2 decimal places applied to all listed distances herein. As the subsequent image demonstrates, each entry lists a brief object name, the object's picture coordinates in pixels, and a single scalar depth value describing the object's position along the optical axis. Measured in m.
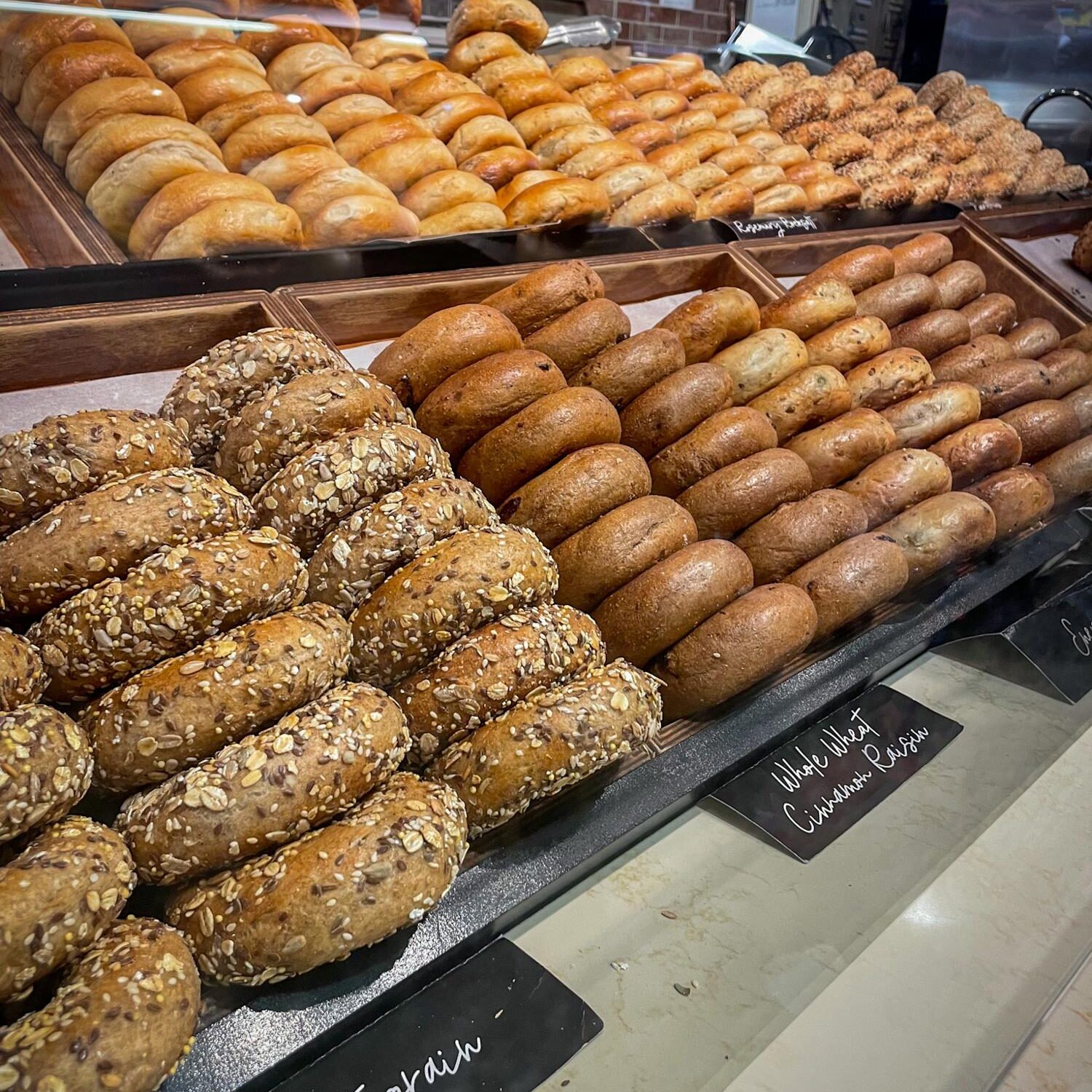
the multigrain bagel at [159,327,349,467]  0.48
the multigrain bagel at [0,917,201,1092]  0.29
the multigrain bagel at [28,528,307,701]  0.36
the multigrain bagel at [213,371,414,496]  0.45
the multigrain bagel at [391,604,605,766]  0.42
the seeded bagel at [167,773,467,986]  0.34
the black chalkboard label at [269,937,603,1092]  0.35
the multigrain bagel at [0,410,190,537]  0.39
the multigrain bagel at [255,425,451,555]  0.44
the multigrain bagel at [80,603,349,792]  0.36
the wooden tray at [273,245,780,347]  0.62
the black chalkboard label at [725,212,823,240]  0.90
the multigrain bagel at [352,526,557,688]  0.42
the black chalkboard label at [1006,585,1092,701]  0.64
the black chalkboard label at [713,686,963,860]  0.50
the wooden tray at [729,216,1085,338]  0.88
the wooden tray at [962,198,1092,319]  0.98
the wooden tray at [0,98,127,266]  0.61
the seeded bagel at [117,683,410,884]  0.35
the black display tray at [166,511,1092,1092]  0.34
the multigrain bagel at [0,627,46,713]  0.33
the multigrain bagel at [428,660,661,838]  0.40
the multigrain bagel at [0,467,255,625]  0.37
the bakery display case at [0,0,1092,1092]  0.35
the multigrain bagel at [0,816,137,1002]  0.30
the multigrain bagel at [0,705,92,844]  0.31
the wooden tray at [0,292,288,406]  0.51
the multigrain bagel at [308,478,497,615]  0.43
